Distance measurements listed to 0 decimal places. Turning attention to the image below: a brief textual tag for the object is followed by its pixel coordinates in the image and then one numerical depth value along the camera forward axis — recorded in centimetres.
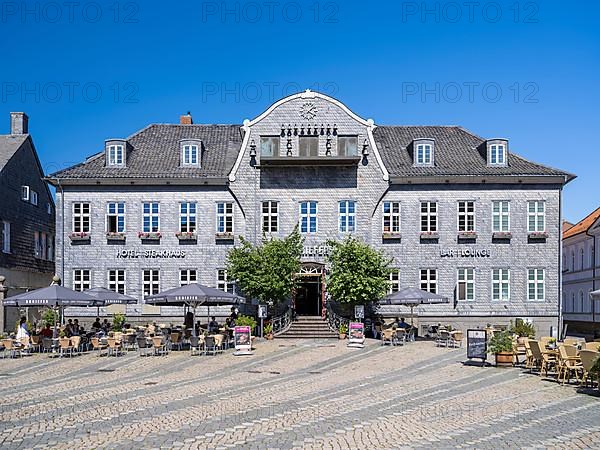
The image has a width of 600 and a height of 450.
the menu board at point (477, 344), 2370
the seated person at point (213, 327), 3203
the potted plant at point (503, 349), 2348
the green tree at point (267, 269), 3528
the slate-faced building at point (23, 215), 4147
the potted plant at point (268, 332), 3469
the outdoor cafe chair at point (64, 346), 2691
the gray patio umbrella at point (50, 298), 2742
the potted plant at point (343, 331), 3491
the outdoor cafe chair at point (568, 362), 1941
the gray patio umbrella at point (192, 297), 2825
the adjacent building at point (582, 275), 4778
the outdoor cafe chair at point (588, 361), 1781
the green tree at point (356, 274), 3509
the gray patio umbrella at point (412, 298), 3216
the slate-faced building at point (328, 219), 3778
